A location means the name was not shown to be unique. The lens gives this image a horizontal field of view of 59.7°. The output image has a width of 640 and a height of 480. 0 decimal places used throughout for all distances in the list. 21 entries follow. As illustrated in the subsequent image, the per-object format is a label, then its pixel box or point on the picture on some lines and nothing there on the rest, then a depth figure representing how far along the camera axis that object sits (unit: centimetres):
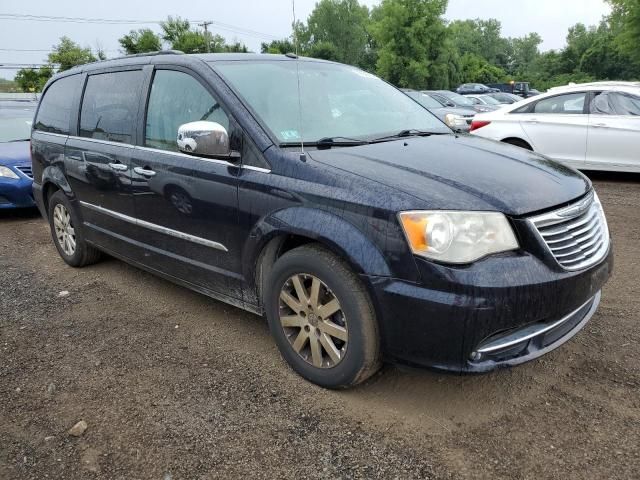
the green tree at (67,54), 4338
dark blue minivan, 242
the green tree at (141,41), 4134
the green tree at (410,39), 4288
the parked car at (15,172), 709
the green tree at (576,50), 6556
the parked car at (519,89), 3614
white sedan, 760
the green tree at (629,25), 2937
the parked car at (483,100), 2039
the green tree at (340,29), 7756
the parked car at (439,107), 1426
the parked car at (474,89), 3738
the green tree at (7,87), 5559
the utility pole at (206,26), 4928
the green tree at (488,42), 9544
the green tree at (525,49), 10088
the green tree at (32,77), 4406
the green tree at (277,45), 6150
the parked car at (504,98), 2501
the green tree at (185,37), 4153
